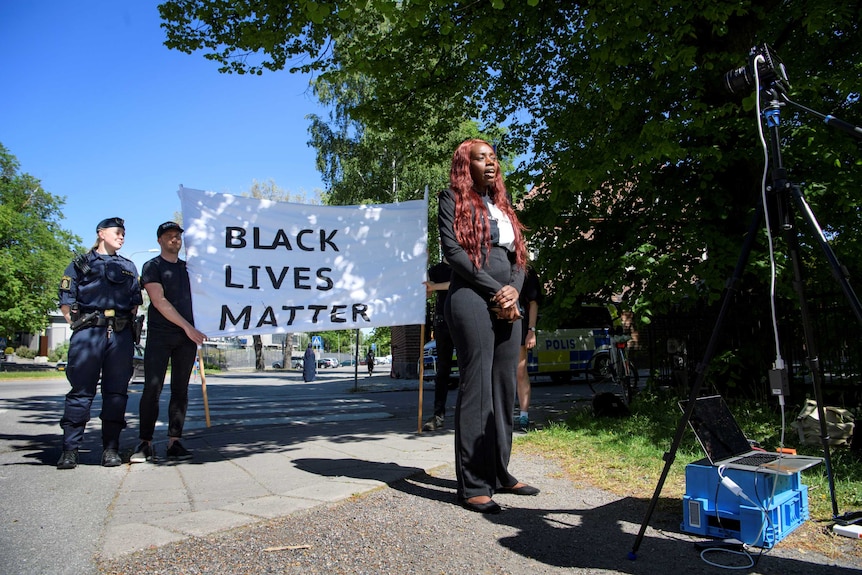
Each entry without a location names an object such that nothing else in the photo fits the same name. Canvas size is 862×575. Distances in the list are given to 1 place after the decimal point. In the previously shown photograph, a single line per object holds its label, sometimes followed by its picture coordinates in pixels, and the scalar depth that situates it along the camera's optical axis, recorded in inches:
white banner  213.3
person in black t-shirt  199.9
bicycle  329.7
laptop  111.3
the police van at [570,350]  629.3
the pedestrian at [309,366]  1082.1
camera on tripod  114.3
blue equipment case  104.3
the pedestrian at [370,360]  1429.5
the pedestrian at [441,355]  263.0
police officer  192.4
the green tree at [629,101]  260.1
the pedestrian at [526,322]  247.1
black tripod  102.0
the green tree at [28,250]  1454.2
